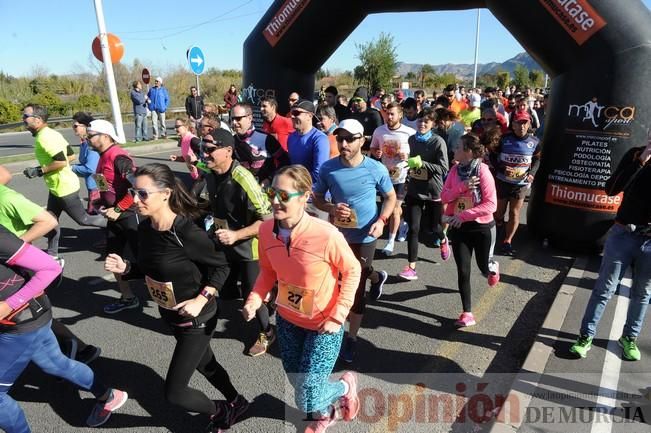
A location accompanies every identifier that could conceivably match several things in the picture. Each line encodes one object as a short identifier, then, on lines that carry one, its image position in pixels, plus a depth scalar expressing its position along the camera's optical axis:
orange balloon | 12.81
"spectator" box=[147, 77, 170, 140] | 14.91
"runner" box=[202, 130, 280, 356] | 3.15
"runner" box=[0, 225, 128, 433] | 2.33
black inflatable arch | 4.86
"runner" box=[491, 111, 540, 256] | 5.82
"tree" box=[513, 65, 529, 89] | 54.06
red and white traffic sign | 16.55
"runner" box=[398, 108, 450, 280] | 5.17
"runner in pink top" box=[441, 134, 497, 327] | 3.75
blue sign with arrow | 11.12
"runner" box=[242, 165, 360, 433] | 2.33
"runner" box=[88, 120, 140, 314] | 4.11
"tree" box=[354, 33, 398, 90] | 39.62
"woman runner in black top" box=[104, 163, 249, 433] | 2.47
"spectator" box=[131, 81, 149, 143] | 14.22
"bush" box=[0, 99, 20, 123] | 24.47
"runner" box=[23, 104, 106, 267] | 5.05
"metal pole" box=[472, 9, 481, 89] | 33.71
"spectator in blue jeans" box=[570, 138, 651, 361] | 3.18
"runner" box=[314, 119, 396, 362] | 3.49
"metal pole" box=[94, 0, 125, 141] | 12.48
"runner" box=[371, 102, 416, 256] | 5.39
